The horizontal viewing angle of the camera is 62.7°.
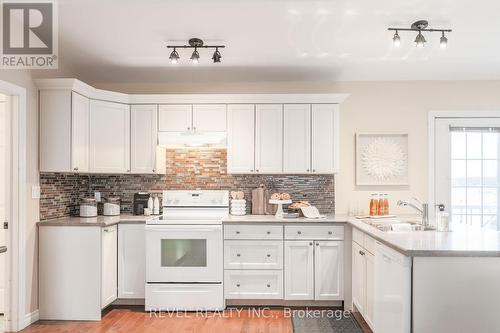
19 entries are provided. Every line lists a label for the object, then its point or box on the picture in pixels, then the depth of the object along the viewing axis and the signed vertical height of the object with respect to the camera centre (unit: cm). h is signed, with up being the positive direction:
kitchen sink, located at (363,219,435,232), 338 -51
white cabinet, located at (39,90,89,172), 374 +32
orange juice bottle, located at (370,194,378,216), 439 -42
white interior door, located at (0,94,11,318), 341 -15
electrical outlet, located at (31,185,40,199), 361 -23
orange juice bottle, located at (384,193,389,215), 441 -43
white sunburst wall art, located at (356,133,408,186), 460 +9
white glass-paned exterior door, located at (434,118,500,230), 457 -2
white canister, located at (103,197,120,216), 439 -45
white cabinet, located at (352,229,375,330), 318 -92
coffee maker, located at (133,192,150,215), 446 -39
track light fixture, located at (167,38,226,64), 348 +101
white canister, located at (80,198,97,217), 419 -43
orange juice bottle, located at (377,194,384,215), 439 -43
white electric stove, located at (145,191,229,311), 389 -94
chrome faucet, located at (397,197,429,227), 342 -41
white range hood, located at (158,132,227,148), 425 +29
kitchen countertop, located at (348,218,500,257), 224 -46
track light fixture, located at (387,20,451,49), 297 +102
